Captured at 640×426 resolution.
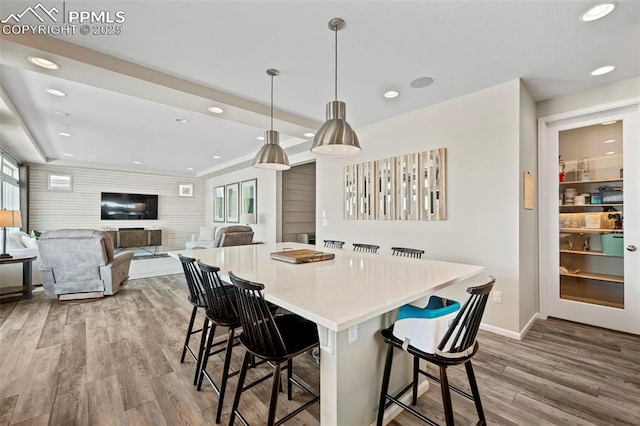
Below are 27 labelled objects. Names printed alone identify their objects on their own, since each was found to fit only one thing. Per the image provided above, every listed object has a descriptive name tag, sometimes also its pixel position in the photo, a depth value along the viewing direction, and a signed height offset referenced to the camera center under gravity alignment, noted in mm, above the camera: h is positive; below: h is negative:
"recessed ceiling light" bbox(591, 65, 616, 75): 2600 +1361
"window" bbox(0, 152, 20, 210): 5520 +644
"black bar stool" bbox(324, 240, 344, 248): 3805 -400
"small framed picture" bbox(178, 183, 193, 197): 9703 +876
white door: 2922 -45
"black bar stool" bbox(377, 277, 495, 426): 1354 -680
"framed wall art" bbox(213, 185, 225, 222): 9125 +348
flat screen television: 8438 +257
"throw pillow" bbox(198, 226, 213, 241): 8539 -617
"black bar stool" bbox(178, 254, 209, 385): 2076 -566
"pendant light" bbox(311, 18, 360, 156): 2121 +663
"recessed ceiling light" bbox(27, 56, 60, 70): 2308 +1268
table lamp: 3744 -88
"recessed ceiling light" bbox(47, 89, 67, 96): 3309 +1454
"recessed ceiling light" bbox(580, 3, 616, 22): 1858 +1374
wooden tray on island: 2357 -361
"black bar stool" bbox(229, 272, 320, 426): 1393 -678
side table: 4078 -875
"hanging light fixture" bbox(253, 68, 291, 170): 2949 +606
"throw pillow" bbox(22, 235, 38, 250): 4944 -497
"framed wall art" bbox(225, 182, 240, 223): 8273 +406
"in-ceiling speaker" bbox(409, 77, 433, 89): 2869 +1376
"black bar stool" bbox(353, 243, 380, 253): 3336 -399
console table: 8242 -701
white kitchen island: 1252 -403
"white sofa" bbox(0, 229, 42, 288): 4141 -711
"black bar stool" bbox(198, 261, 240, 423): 1744 -658
